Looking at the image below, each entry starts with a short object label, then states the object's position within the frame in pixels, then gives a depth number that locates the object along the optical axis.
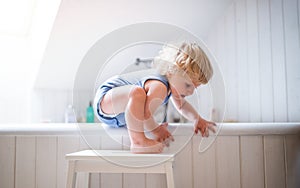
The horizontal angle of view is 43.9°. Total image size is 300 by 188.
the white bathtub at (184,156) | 1.57
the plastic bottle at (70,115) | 2.88
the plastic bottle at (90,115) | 2.89
